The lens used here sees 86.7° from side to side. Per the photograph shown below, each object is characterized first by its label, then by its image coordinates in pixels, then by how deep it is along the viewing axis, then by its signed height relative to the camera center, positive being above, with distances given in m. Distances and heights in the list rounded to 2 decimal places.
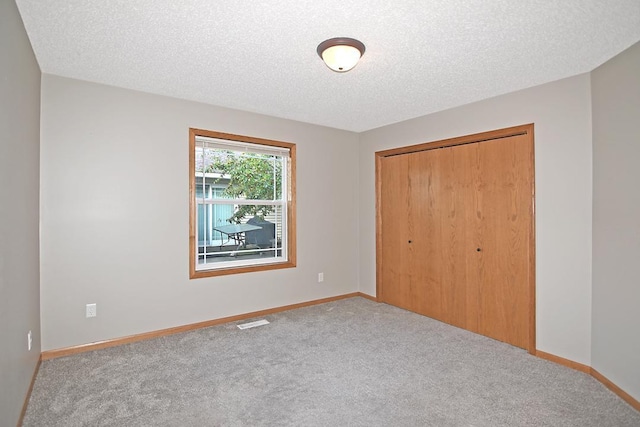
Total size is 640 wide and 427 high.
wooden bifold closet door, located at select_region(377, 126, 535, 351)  3.19 -0.24
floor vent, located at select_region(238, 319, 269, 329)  3.69 -1.22
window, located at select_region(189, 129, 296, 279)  3.75 +0.11
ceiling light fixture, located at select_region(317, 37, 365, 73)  2.24 +1.09
